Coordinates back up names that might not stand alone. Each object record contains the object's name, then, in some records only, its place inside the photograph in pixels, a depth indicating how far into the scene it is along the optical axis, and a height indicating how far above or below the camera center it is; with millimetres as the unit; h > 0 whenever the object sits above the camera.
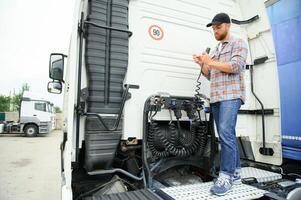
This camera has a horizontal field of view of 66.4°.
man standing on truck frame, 2068 +229
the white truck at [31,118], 15969 -382
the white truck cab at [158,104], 2061 +89
